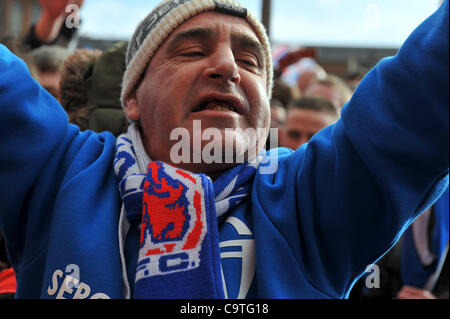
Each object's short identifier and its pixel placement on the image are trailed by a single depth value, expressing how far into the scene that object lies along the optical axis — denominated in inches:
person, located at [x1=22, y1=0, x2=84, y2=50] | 76.4
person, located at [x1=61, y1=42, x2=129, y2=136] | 68.1
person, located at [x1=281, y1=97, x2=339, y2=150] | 93.5
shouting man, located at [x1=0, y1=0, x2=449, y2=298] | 35.5
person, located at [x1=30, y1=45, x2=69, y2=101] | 86.2
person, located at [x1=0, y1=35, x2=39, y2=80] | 68.3
